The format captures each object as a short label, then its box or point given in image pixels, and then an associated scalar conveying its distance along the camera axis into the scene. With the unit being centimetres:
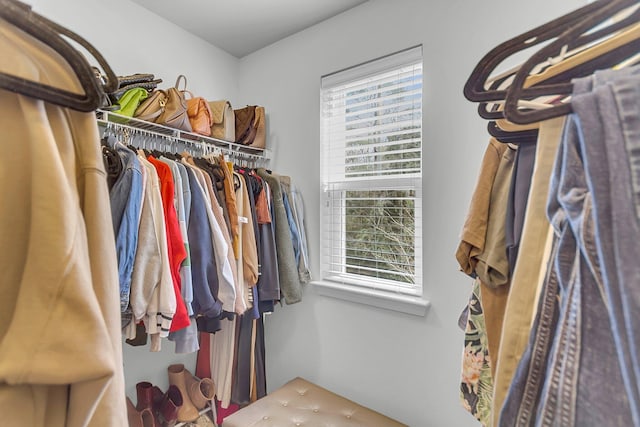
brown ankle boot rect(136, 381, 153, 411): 162
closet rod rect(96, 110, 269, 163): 139
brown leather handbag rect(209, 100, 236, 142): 184
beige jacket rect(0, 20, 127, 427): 40
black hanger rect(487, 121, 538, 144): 57
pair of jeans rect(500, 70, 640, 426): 30
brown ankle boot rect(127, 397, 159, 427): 151
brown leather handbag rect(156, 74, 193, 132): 154
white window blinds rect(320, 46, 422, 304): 154
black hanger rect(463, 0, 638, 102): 41
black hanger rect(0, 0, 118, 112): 41
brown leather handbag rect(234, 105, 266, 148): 197
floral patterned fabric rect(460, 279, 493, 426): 73
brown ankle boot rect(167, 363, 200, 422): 164
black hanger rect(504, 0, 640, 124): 39
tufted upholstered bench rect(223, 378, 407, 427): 137
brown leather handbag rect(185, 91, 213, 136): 172
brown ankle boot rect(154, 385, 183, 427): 160
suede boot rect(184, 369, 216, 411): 173
